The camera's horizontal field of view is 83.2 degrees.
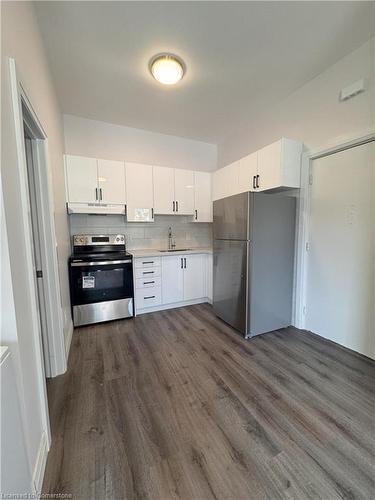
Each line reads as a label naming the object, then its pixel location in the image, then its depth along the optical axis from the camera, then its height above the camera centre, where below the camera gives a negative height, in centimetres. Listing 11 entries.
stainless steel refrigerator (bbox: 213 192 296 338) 239 -37
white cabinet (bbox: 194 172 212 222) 368 +57
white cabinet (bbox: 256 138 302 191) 238 +74
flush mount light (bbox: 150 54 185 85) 202 +159
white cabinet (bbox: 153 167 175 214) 337 +64
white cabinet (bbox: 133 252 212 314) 312 -80
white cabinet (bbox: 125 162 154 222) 319 +58
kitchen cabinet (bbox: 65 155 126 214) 286 +65
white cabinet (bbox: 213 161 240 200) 307 +74
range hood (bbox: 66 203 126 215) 288 +32
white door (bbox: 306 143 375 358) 204 -24
